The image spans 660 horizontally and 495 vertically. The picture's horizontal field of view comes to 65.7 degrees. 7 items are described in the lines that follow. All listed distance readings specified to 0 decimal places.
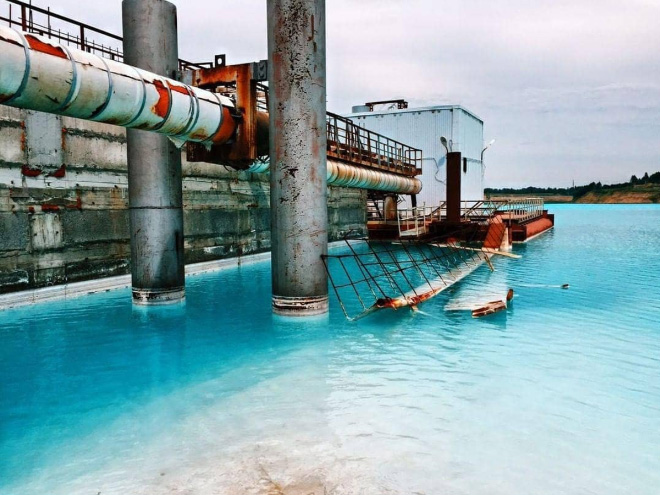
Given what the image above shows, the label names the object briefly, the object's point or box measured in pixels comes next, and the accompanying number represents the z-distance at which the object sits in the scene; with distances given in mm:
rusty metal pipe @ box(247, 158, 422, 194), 19422
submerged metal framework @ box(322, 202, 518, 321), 13259
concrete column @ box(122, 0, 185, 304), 12180
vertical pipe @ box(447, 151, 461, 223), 24375
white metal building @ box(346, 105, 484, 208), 39219
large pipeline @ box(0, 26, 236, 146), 7148
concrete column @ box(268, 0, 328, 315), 10977
